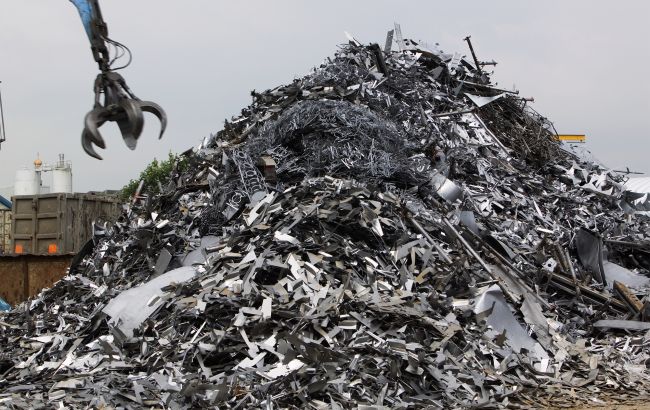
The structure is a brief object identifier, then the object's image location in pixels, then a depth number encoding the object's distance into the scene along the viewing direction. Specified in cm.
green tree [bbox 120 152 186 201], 3372
